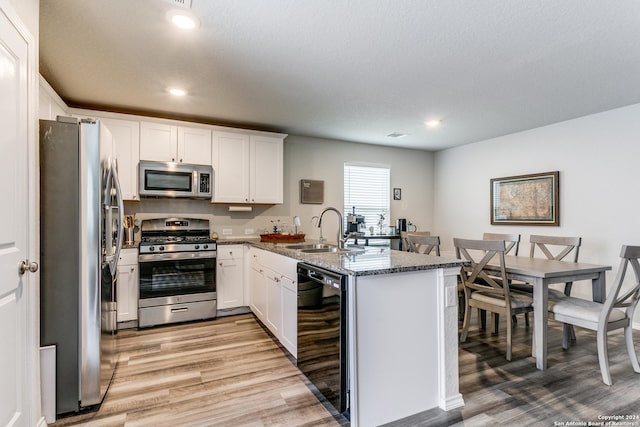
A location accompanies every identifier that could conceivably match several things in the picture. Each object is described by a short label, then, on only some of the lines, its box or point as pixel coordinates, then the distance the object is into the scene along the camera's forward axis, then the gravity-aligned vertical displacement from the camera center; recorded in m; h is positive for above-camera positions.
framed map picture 4.30 +0.18
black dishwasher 1.83 -0.75
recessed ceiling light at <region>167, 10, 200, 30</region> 1.97 +1.20
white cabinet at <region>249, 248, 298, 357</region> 2.56 -0.75
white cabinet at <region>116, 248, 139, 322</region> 3.44 -0.78
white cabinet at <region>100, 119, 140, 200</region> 3.63 +0.69
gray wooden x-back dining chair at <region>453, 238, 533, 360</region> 2.71 -0.69
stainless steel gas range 3.47 -0.74
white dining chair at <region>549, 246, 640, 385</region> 2.29 -0.78
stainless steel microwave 3.73 +0.39
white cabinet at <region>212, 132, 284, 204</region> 4.12 +0.58
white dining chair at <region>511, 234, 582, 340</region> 3.04 -0.43
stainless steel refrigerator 1.92 -0.25
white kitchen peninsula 1.82 -0.74
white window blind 5.39 +0.36
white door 1.40 -0.06
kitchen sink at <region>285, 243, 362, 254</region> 2.97 -0.36
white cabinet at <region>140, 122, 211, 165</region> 3.76 +0.82
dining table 2.55 -0.55
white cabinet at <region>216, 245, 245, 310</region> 3.87 -0.76
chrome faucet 3.01 -0.25
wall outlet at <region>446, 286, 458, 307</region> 2.05 -0.53
